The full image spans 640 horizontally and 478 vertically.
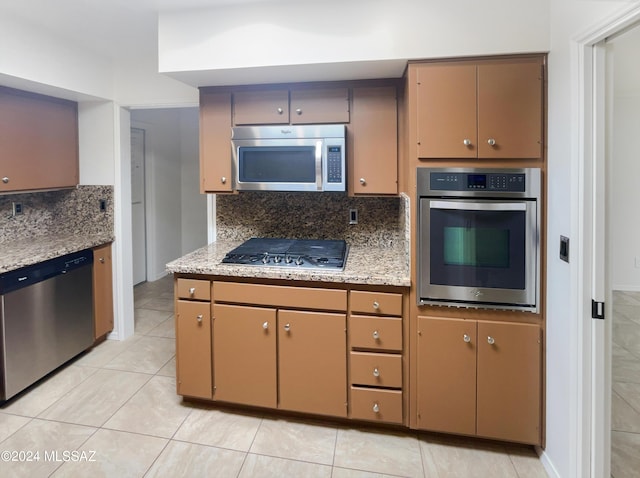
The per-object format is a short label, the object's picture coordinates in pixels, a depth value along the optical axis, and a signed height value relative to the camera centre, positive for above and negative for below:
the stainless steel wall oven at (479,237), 1.83 -0.05
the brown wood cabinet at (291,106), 2.34 +0.78
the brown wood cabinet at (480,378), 1.88 -0.78
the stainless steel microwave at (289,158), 2.23 +0.44
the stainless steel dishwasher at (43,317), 2.31 -0.61
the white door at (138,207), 4.61 +0.29
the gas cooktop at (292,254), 2.14 -0.16
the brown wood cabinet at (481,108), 1.81 +0.59
